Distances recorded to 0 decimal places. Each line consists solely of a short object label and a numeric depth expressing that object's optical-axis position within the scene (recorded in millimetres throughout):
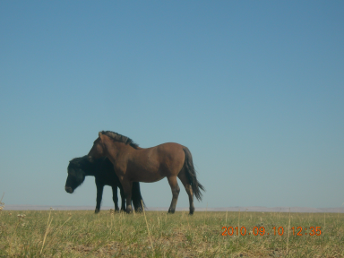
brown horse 10344
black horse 12555
